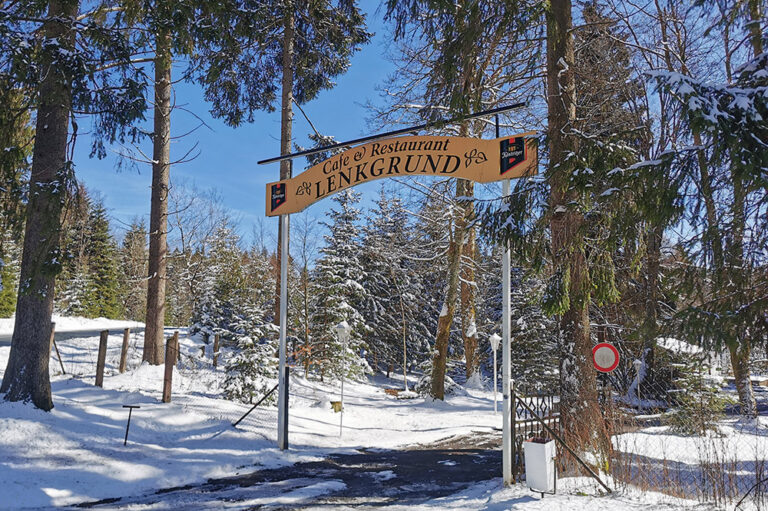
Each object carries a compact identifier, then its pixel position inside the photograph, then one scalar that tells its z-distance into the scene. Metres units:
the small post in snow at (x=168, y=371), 10.59
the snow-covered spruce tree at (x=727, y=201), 4.09
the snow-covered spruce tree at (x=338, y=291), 23.67
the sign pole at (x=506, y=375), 6.84
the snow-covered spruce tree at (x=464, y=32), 7.06
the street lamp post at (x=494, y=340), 17.19
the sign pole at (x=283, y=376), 9.62
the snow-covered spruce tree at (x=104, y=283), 37.44
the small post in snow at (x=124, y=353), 13.29
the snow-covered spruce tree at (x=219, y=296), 27.67
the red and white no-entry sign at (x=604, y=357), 7.76
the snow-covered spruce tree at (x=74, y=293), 35.84
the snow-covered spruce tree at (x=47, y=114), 8.56
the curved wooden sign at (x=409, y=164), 7.52
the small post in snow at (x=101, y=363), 11.06
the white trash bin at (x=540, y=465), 6.20
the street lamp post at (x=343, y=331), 12.37
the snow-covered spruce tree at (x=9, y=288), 34.94
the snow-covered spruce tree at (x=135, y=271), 34.06
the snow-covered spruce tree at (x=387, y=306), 31.13
